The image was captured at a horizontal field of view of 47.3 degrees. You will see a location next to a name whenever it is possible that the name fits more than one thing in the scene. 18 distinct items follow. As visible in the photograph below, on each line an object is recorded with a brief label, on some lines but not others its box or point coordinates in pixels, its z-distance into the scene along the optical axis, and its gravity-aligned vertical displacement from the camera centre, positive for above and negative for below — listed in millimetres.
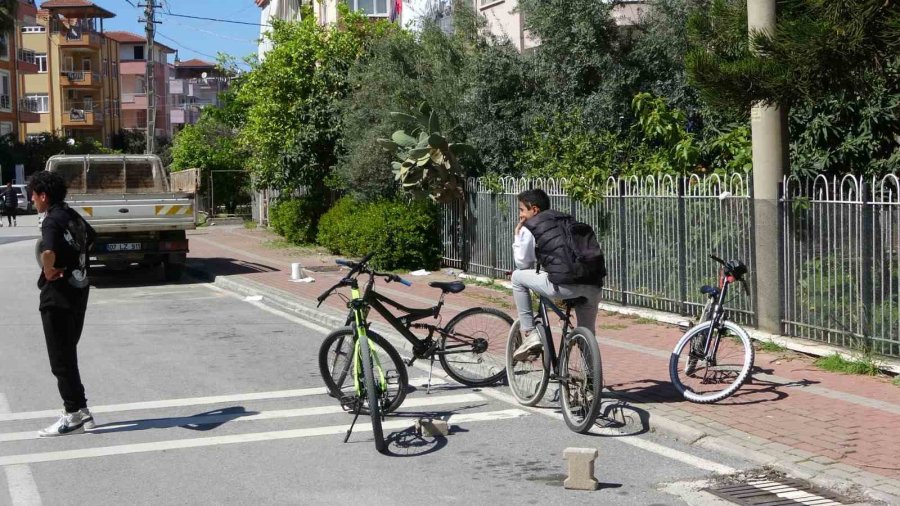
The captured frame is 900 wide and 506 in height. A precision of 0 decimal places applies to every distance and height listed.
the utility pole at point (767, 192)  10664 +362
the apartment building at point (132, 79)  94750 +15051
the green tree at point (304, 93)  26000 +3674
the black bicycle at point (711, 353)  8188 -1024
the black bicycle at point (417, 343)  7656 -921
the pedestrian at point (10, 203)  44625 +1742
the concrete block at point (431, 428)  7453 -1415
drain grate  5852 -1564
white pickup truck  18078 +401
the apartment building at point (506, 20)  23172 +4855
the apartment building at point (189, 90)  105875 +16598
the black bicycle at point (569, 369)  7297 -1054
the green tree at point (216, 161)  47875 +3613
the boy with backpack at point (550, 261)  7797 -237
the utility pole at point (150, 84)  40016 +6059
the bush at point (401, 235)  19547 -18
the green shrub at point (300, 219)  27922 +473
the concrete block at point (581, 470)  6125 -1436
